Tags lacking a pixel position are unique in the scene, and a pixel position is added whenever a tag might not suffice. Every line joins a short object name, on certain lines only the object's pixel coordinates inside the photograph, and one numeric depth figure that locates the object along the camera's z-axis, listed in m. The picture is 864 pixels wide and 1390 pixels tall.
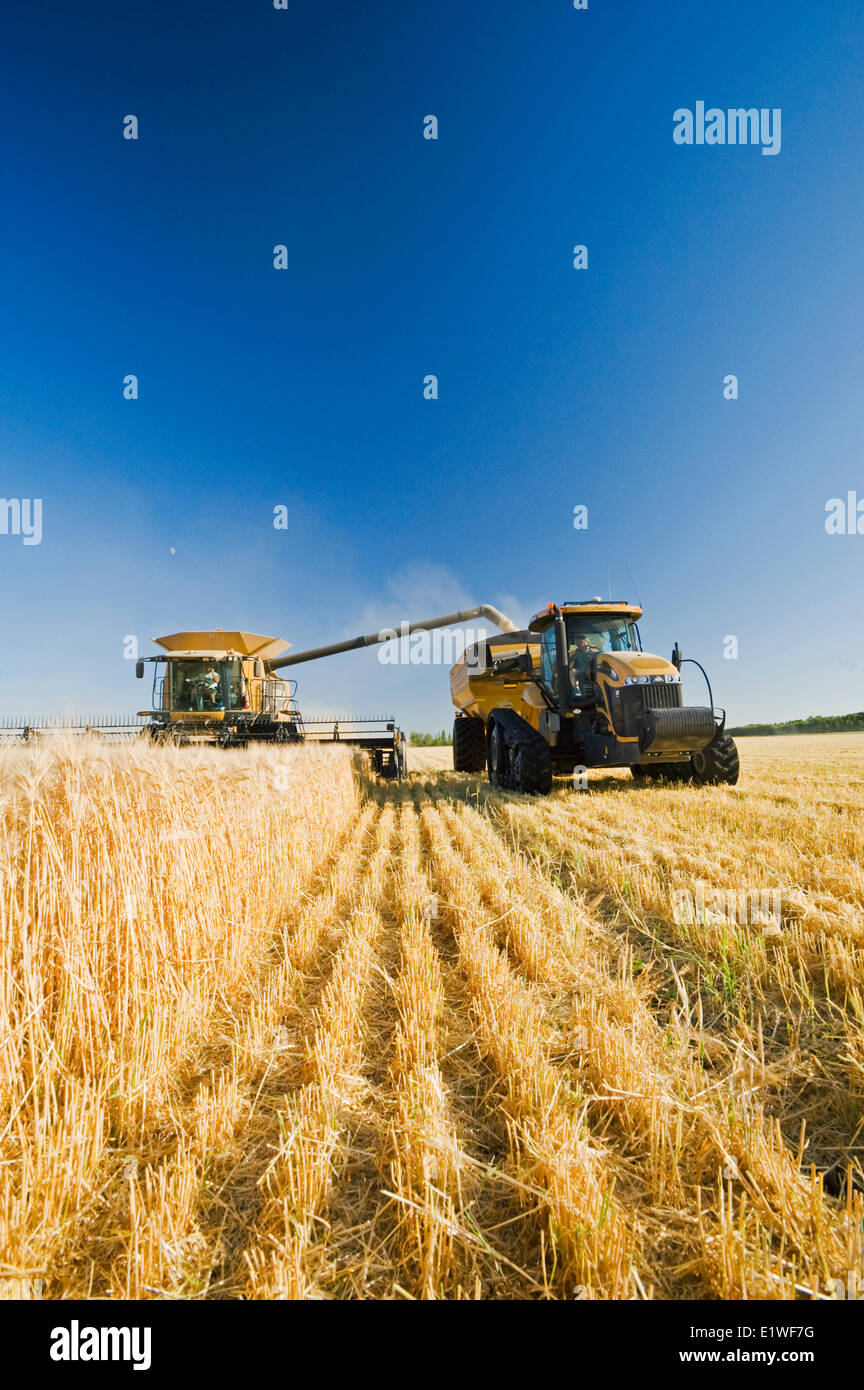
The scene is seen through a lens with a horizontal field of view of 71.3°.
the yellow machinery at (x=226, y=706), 12.84
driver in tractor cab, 9.30
